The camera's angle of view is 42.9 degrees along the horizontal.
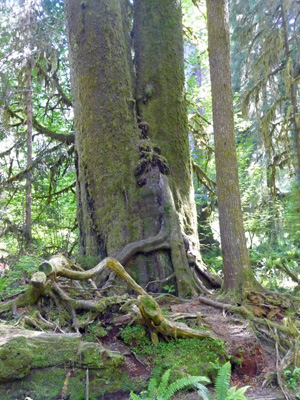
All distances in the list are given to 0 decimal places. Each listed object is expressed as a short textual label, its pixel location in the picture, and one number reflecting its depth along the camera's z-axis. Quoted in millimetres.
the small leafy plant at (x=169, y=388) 2828
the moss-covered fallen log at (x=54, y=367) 2881
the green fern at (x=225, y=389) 2768
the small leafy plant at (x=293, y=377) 3475
